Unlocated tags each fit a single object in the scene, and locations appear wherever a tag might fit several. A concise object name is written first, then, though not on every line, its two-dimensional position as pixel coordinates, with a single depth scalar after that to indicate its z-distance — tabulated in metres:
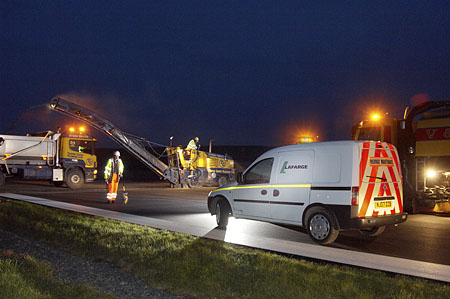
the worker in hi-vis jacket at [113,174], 15.41
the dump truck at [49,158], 24.97
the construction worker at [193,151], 27.11
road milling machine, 25.62
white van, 7.96
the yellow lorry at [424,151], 13.56
